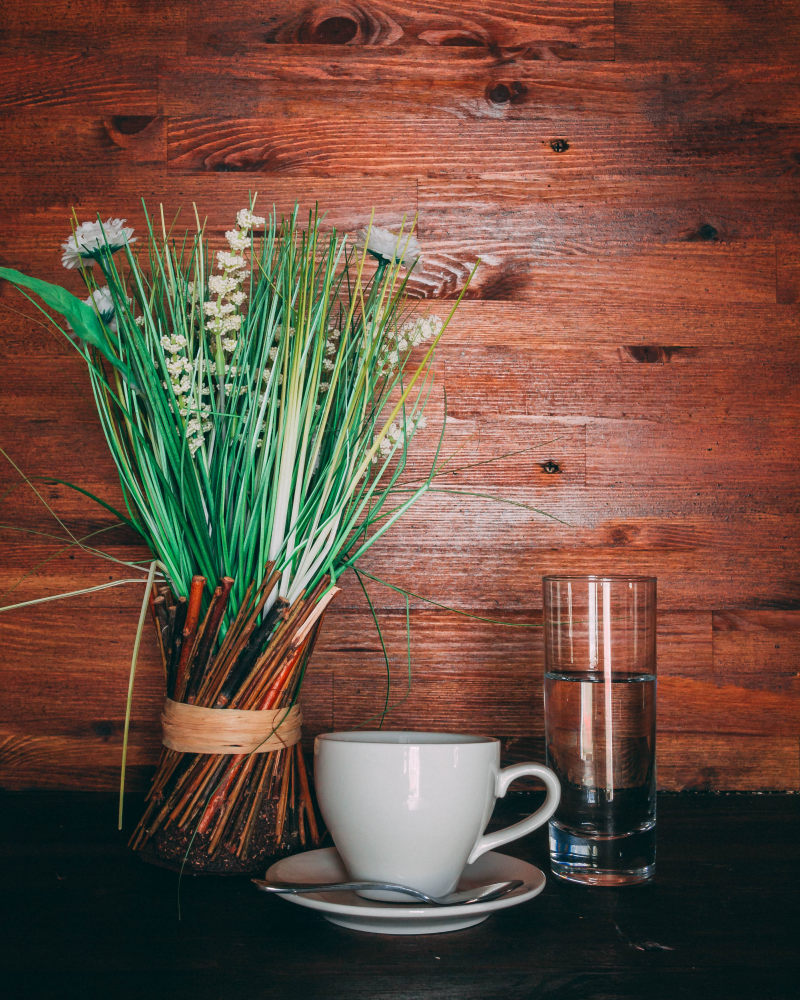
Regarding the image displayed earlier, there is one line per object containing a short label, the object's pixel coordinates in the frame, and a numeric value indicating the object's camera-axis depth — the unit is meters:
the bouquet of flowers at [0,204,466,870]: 0.68
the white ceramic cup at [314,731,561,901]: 0.59
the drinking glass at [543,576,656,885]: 0.68
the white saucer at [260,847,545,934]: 0.55
